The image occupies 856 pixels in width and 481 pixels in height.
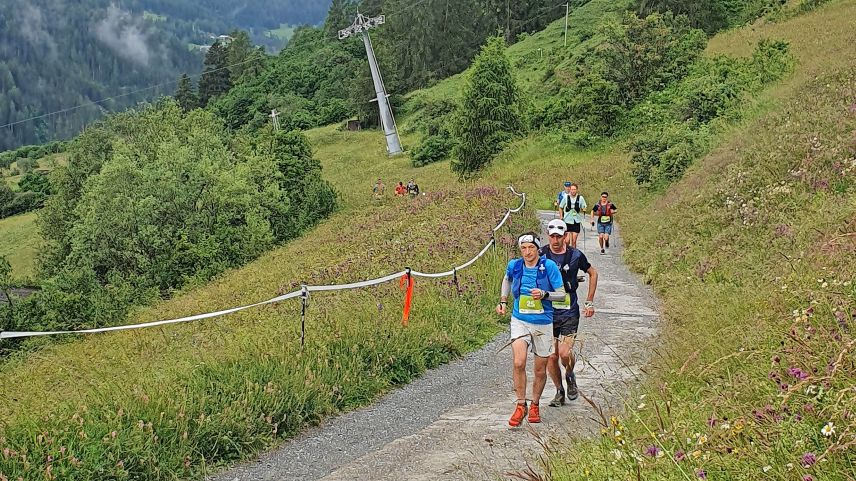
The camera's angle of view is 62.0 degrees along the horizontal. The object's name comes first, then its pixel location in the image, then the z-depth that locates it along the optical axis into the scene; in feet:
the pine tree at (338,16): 458.09
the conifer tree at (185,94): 410.72
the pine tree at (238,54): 441.27
